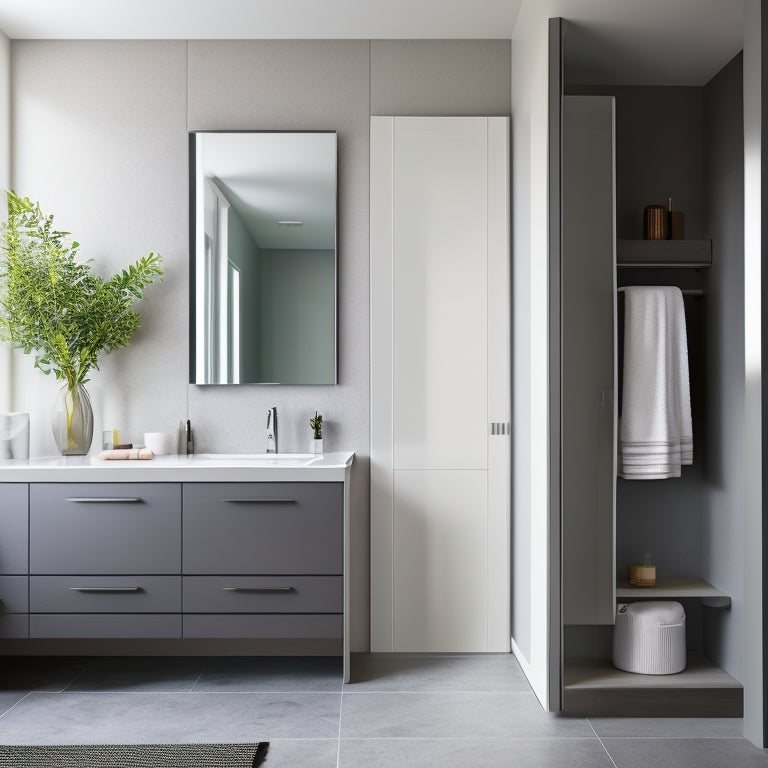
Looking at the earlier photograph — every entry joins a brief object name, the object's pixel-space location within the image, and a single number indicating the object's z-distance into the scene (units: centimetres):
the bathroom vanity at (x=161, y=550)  288
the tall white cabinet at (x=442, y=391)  330
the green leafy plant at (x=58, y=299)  320
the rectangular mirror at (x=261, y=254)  336
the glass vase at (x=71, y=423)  322
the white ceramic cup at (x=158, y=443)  330
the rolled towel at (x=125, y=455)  309
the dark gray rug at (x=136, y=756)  230
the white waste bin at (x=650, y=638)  291
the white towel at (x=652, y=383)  292
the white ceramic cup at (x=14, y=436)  312
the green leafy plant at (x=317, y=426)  330
